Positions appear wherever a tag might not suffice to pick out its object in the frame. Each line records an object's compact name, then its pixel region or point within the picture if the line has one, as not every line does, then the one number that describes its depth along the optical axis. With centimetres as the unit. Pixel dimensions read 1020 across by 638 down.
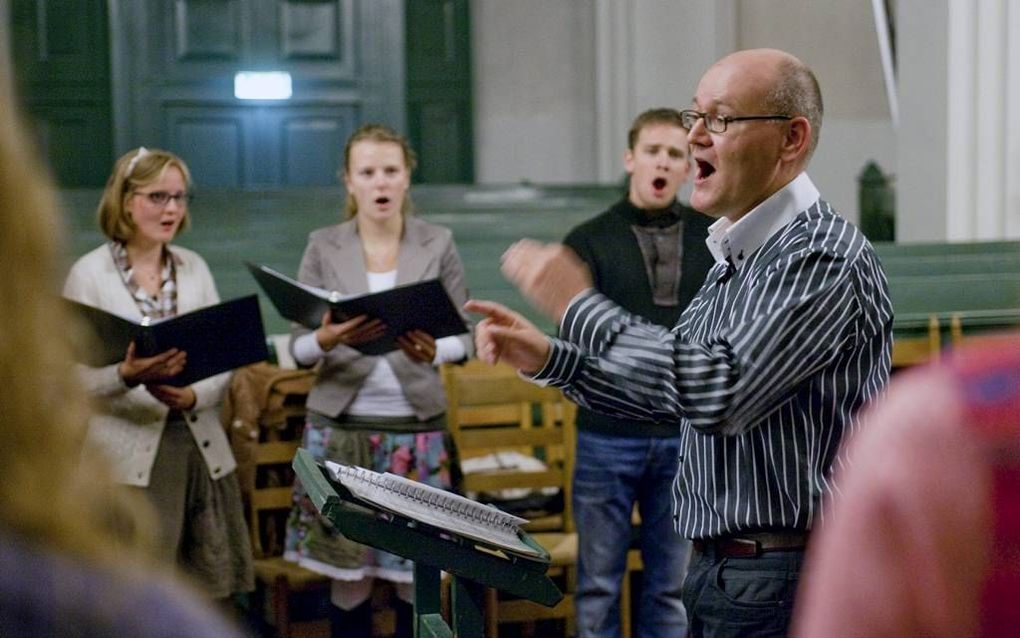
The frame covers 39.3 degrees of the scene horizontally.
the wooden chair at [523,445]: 443
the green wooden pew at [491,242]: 590
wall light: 969
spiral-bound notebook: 220
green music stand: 216
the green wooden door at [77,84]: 947
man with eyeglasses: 211
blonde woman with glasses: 373
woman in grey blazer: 383
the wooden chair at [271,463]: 439
